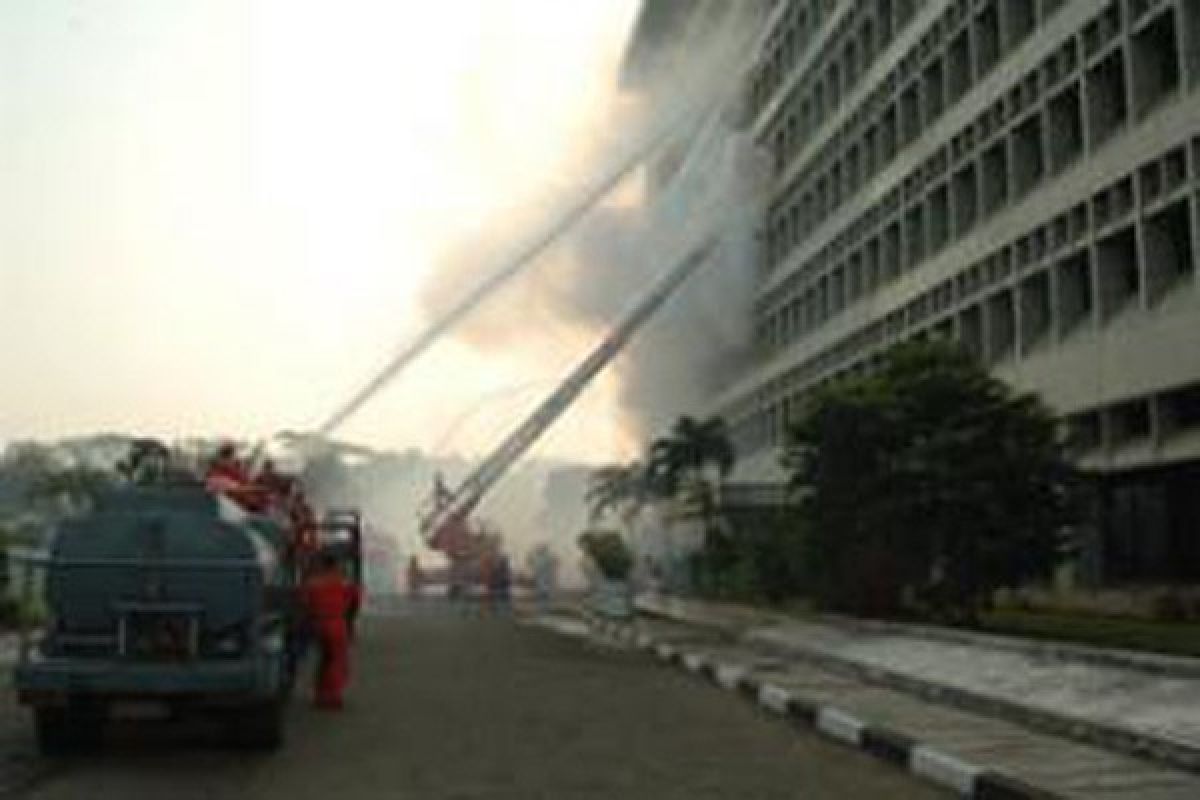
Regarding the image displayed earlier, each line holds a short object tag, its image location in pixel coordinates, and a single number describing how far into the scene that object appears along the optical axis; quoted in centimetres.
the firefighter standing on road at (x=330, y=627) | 2042
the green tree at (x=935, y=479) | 3100
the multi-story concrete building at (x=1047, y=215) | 3641
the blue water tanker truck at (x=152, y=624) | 1556
